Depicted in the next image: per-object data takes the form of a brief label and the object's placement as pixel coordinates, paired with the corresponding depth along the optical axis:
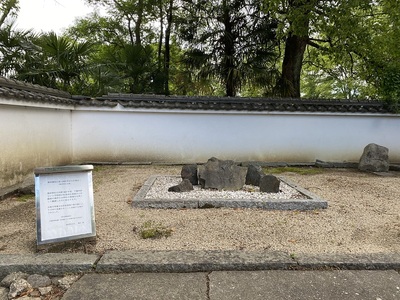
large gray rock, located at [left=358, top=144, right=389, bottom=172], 6.71
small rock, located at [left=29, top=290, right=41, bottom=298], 1.95
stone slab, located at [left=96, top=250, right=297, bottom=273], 2.22
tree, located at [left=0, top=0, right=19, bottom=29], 10.14
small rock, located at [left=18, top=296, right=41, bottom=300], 1.91
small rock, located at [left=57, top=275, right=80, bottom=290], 2.04
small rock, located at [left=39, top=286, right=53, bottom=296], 1.98
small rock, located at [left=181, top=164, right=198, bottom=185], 4.80
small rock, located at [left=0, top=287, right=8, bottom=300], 1.92
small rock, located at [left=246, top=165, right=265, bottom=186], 4.75
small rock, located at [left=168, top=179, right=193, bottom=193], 4.36
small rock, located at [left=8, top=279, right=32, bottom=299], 1.92
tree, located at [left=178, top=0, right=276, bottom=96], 9.00
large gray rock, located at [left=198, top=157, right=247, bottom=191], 4.48
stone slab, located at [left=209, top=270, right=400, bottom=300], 1.94
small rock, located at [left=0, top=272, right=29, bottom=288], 2.04
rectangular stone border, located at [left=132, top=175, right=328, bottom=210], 3.76
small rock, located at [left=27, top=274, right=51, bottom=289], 2.05
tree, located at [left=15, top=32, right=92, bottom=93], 7.05
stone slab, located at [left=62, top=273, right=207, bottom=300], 1.92
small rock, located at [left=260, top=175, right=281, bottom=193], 4.35
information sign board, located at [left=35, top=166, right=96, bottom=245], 2.41
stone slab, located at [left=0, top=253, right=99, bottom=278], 2.19
